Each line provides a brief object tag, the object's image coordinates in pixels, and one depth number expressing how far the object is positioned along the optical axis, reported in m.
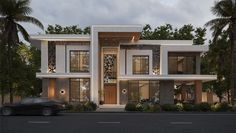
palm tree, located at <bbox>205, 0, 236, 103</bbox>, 19.47
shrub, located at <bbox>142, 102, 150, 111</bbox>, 15.53
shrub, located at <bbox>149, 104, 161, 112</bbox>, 15.37
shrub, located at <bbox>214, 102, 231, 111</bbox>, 15.83
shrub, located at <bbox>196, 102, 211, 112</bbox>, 15.76
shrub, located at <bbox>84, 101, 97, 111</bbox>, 15.58
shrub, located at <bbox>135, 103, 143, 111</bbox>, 15.51
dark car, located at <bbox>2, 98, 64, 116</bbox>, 12.38
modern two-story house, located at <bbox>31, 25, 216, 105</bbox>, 19.07
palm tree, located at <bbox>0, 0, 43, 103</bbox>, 18.64
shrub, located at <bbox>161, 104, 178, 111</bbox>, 15.57
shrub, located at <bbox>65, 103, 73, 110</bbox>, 15.21
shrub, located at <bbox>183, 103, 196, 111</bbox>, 15.78
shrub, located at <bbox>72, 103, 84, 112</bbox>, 15.11
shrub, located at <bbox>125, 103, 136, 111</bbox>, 15.44
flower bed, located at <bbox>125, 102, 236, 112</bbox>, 15.49
